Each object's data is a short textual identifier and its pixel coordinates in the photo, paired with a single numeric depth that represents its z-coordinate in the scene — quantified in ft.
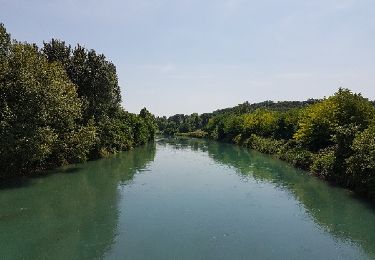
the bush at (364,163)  92.27
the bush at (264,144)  221.25
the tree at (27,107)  104.06
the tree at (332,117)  134.21
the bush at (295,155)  153.53
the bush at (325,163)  123.47
